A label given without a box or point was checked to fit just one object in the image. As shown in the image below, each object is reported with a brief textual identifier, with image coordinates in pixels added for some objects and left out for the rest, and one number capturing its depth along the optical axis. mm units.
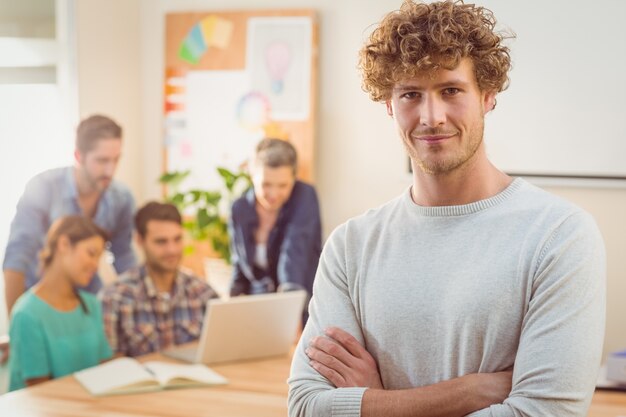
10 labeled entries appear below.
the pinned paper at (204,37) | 4777
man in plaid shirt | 3857
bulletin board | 4621
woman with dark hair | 3645
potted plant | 4605
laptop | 3172
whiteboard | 3996
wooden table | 2697
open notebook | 2938
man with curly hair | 1732
